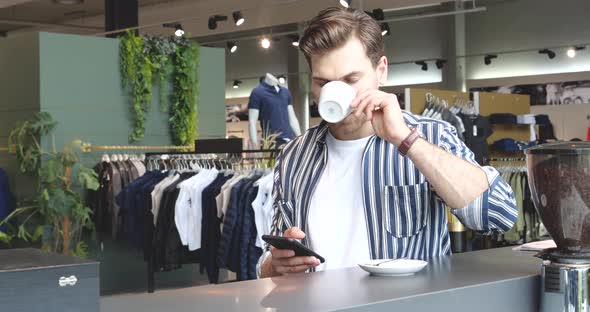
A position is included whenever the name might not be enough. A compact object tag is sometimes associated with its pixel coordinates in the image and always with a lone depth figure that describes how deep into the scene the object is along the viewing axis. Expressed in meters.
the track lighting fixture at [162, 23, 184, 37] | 12.31
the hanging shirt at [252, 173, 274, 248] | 5.88
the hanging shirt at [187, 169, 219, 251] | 6.53
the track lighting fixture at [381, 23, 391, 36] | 12.40
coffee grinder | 1.77
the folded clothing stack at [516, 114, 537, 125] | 9.21
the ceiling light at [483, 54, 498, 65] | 15.44
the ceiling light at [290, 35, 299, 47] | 16.03
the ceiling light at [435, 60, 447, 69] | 16.14
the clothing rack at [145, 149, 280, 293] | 6.60
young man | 2.07
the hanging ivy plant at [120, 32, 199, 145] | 8.29
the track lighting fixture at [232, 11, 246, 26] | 11.21
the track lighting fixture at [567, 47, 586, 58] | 14.48
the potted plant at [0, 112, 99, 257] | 7.39
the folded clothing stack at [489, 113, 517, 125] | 9.15
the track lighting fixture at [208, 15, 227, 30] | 11.80
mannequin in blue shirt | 8.56
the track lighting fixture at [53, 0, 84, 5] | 15.99
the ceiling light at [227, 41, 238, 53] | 14.84
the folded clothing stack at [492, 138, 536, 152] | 8.91
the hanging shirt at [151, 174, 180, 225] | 6.74
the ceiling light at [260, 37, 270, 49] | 14.75
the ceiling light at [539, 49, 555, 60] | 14.76
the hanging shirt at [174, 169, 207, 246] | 6.54
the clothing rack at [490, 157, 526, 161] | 8.85
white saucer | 1.88
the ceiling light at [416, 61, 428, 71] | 16.48
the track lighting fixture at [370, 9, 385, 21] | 11.00
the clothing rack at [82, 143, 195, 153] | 7.75
